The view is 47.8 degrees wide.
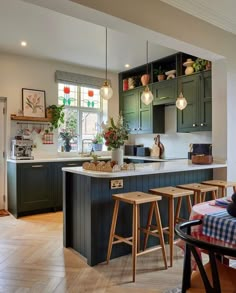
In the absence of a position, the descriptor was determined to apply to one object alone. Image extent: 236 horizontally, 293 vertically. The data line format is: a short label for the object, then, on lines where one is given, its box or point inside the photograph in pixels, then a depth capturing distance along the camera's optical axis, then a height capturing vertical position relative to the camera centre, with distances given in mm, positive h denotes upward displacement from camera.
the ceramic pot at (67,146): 5465 -44
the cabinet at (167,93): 4328 +951
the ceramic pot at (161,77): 5130 +1297
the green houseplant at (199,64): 4297 +1298
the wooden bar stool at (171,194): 2635 -510
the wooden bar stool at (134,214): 2383 -660
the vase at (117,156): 2977 -136
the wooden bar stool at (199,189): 2927 -500
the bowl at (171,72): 4869 +1329
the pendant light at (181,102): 3848 +598
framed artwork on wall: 4910 +779
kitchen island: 2650 -626
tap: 5755 +62
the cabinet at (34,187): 4320 -726
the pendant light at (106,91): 3536 +702
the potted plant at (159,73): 5145 +1411
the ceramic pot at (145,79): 5324 +1314
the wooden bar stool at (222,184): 3162 -488
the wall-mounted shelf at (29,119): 4734 +463
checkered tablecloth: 1399 -451
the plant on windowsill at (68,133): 5469 +230
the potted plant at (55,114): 5102 +575
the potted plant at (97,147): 5780 -69
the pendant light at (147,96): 3789 +676
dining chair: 1136 -621
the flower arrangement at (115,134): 2914 +107
